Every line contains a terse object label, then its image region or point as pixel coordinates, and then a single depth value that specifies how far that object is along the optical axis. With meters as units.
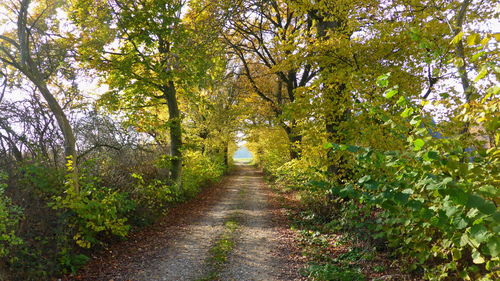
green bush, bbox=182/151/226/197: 13.74
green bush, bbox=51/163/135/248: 5.86
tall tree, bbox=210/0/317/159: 8.41
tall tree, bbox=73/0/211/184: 9.25
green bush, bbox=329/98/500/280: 2.23
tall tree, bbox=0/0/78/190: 5.98
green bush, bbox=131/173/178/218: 8.85
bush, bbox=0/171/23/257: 4.02
